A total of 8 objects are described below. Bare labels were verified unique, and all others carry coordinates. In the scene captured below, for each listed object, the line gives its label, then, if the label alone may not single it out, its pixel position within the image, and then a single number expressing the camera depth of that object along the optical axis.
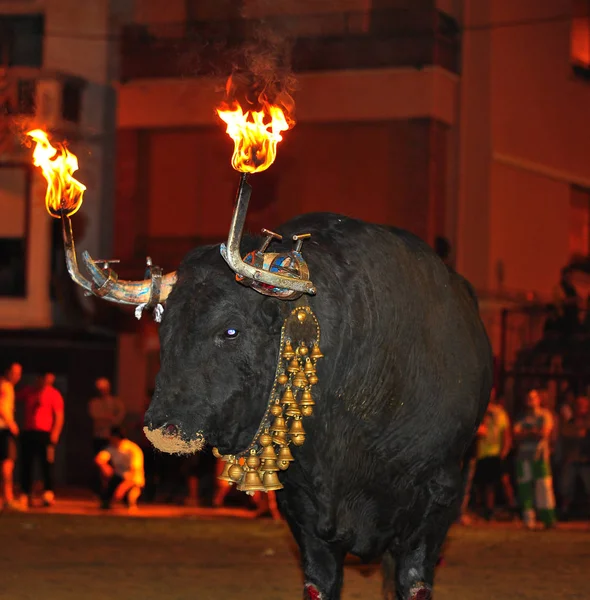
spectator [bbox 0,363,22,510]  18.80
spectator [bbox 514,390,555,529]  17.58
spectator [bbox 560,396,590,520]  19.02
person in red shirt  19.23
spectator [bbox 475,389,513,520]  18.14
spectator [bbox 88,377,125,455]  20.19
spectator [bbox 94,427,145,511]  18.80
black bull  7.04
